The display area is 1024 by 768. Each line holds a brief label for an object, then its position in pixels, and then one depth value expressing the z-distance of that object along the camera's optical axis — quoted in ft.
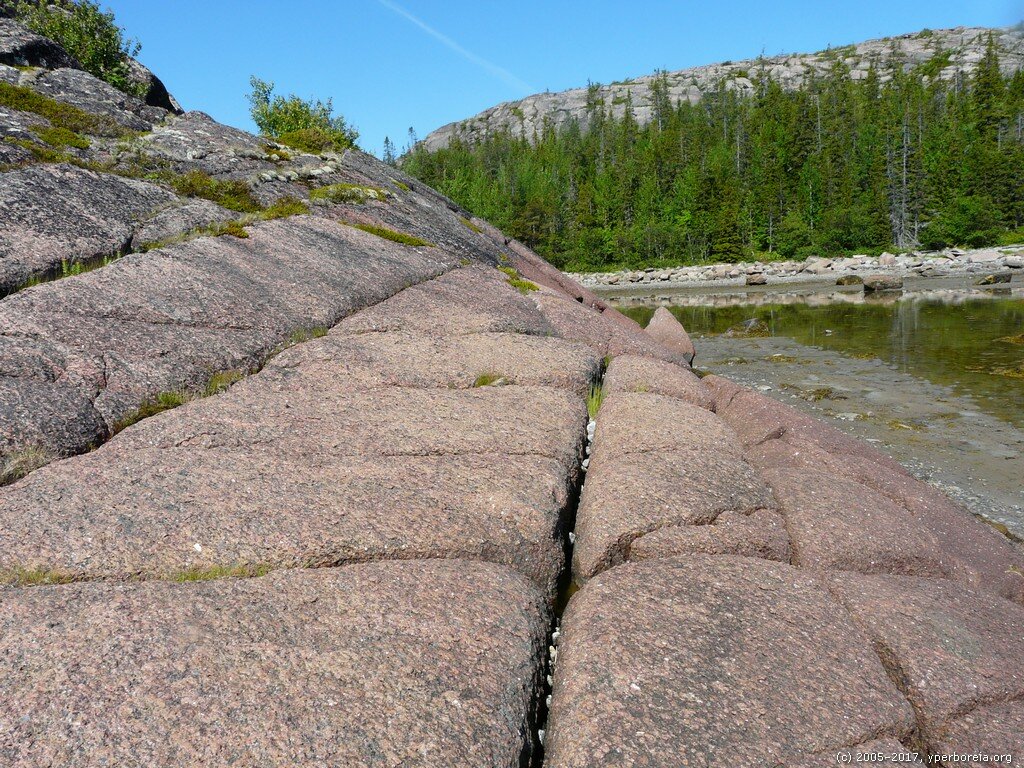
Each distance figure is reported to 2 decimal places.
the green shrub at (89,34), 93.56
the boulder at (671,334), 53.80
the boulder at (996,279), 158.51
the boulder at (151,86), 95.34
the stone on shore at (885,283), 164.96
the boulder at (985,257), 212.43
